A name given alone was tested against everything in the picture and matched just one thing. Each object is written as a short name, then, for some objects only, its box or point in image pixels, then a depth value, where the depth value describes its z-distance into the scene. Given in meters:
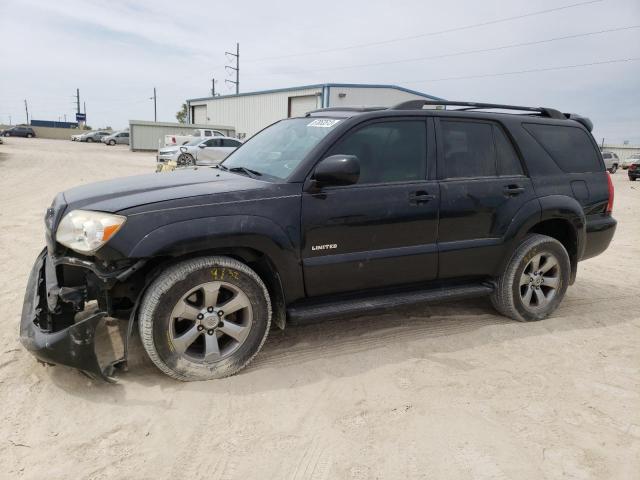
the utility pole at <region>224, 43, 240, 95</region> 56.94
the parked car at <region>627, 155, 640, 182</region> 25.92
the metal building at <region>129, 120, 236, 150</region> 35.53
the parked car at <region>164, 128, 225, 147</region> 25.44
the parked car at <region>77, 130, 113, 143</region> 51.41
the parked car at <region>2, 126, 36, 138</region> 53.39
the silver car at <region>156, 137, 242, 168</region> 21.23
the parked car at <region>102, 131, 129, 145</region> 45.97
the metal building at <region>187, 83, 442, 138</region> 27.75
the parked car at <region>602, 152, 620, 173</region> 33.19
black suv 2.89
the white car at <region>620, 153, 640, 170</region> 26.84
